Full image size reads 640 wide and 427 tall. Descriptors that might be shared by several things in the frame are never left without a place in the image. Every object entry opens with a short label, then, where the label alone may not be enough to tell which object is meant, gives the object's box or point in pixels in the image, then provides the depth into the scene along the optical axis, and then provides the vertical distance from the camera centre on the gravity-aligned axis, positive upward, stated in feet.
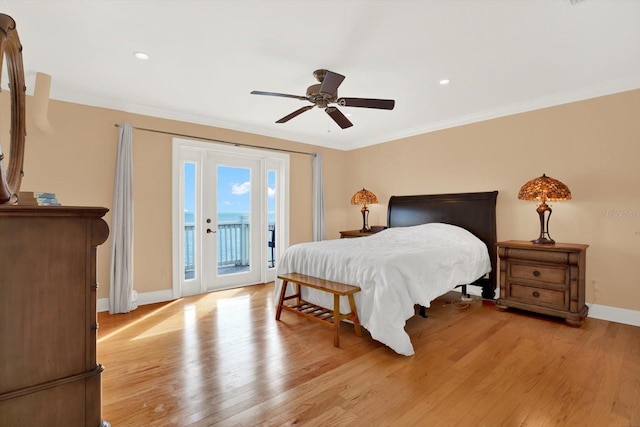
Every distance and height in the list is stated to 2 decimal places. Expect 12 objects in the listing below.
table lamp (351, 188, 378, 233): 17.34 +0.89
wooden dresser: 3.42 -1.25
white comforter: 8.43 -1.76
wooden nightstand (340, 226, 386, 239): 16.96 -1.04
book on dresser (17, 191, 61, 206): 4.08 +0.20
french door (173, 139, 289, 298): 14.03 -0.05
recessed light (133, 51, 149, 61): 8.53 +4.54
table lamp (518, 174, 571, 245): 10.62 +0.79
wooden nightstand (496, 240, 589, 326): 10.09 -2.27
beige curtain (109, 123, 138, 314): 11.71 -0.66
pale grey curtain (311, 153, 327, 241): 18.24 +0.93
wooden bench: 8.86 -3.05
